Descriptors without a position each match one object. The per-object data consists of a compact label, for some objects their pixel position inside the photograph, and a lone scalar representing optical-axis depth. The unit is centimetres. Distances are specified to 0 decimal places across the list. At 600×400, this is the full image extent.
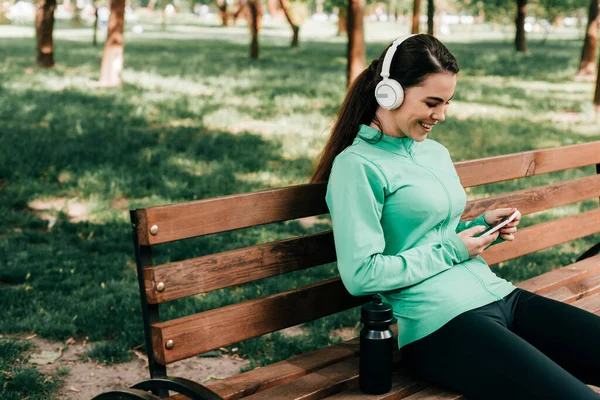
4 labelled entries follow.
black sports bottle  246
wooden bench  249
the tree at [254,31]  2425
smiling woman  254
